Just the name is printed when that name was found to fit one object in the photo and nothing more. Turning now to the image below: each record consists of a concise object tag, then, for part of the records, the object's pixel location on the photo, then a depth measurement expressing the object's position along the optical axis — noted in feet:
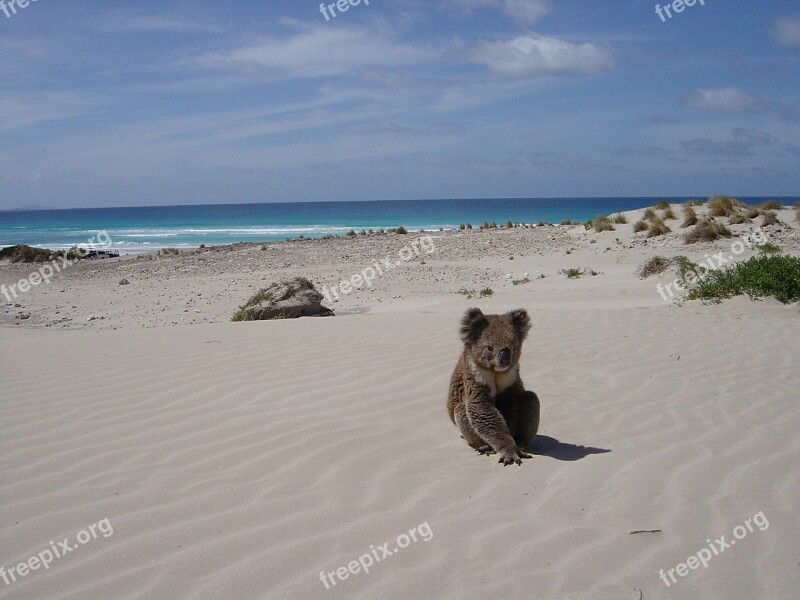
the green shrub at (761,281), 39.70
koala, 16.14
